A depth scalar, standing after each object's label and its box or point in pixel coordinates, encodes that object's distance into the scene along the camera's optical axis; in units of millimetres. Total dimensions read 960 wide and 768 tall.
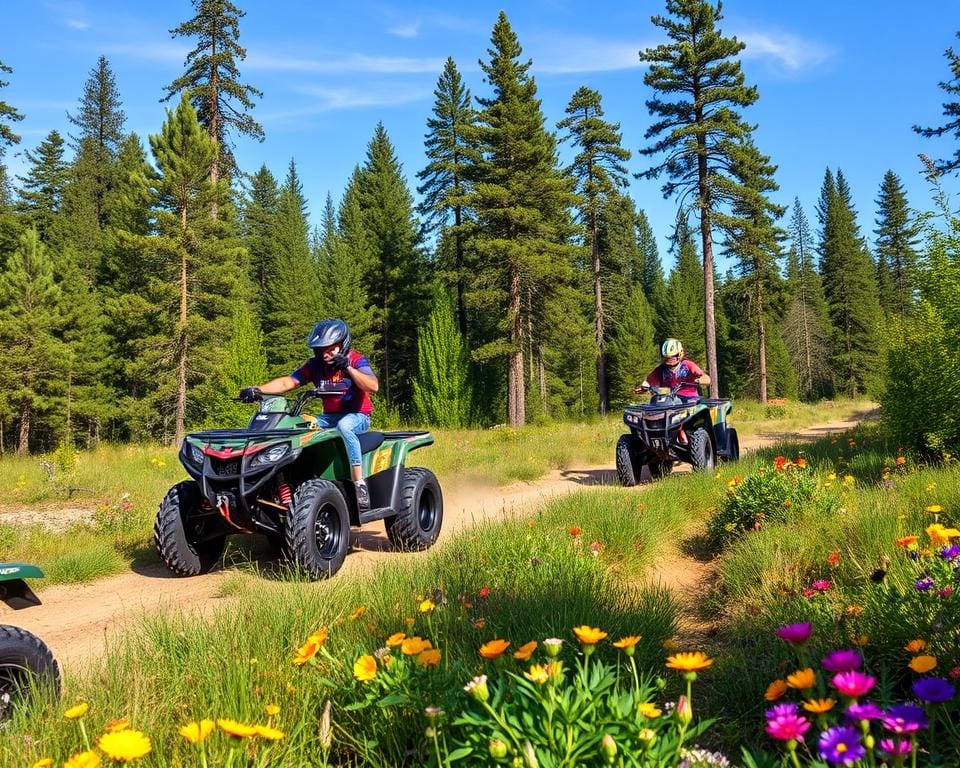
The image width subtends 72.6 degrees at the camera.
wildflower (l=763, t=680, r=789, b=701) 1663
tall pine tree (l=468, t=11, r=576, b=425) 29094
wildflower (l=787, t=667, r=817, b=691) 1497
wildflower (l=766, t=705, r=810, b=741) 1335
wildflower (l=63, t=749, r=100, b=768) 1410
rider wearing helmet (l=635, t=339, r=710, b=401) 10445
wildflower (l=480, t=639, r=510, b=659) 1741
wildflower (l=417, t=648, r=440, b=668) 1919
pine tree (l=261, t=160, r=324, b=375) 40500
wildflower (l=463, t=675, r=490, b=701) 1541
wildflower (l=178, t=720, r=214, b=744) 1476
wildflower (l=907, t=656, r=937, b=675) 1549
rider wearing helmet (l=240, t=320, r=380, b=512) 5848
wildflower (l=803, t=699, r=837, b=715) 1399
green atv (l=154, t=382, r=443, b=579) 5059
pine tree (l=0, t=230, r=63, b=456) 29734
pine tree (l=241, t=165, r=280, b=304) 50938
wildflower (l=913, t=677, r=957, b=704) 1420
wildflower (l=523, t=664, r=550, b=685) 1580
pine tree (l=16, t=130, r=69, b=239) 45594
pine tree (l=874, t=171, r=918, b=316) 62375
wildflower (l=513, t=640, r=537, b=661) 1767
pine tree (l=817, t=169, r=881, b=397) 55438
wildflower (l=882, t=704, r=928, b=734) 1243
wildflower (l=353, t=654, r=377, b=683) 2031
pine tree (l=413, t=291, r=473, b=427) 34719
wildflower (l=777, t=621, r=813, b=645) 1705
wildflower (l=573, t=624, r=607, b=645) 1722
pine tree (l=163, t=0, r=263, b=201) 29812
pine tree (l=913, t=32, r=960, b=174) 26078
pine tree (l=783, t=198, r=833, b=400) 56844
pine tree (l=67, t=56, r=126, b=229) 48188
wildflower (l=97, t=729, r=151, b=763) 1379
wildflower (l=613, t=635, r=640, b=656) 1722
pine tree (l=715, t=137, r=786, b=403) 26844
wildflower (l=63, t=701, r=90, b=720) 1652
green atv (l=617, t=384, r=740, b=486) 9586
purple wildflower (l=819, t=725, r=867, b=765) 1265
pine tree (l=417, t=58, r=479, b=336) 39062
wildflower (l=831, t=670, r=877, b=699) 1384
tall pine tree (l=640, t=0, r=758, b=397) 26453
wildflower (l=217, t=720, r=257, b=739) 1438
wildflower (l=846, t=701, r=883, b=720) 1305
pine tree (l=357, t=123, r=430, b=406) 42719
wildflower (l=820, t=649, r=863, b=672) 1523
